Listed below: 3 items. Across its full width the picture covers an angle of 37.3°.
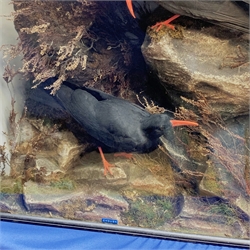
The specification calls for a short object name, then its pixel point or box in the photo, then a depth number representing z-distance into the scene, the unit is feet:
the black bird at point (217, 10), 4.82
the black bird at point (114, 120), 5.59
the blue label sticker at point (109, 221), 6.41
